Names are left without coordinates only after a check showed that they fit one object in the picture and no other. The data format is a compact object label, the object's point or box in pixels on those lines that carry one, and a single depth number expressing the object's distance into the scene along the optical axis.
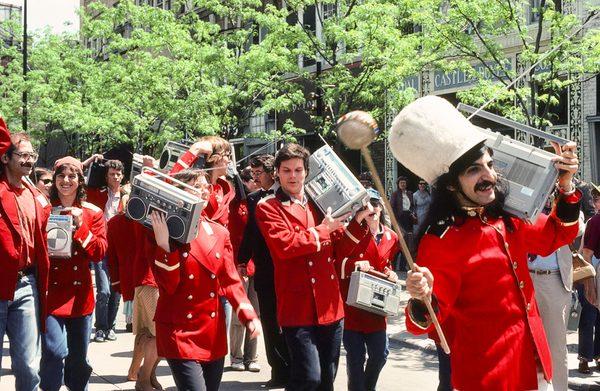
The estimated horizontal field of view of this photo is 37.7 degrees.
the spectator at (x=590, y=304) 8.36
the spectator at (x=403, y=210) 18.09
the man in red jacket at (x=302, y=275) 5.81
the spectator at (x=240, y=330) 8.71
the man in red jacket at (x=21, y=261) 5.45
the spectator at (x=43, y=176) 8.92
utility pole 33.34
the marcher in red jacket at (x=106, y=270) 10.44
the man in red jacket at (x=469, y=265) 3.65
